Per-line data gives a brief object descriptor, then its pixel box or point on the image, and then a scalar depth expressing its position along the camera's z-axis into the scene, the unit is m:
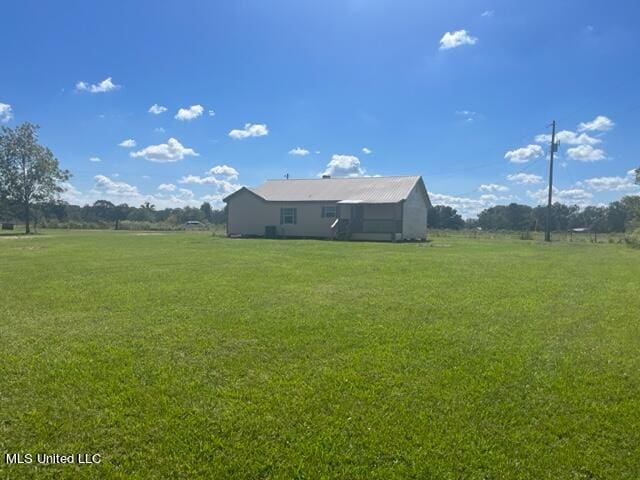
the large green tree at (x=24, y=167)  40.56
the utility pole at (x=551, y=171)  31.37
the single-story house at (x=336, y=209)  28.23
